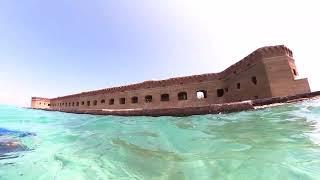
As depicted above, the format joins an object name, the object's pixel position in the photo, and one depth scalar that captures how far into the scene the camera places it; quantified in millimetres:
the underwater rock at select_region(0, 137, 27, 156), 2798
